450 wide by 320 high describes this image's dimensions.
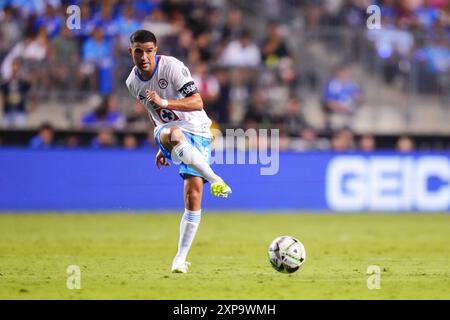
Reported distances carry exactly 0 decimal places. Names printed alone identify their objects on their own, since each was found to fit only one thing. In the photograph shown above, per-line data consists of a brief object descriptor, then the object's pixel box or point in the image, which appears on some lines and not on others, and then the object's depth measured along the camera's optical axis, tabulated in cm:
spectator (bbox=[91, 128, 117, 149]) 2012
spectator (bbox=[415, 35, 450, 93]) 2261
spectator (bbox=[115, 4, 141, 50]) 2105
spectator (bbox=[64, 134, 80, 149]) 2014
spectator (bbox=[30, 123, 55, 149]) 1962
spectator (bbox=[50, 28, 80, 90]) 2017
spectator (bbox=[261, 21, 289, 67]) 2200
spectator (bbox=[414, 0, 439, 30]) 2500
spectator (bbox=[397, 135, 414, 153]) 2152
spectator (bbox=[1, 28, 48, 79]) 1976
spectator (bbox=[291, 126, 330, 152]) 2142
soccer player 1039
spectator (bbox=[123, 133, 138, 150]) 2033
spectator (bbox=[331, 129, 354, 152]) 2120
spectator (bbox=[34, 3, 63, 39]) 2070
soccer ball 1028
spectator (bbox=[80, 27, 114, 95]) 2028
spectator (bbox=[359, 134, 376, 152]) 2128
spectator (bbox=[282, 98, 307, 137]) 2142
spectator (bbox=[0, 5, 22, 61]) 2002
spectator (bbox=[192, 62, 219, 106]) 2077
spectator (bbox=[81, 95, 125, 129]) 2027
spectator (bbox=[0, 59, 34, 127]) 1959
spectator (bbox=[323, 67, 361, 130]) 2178
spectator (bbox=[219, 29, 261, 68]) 2186
